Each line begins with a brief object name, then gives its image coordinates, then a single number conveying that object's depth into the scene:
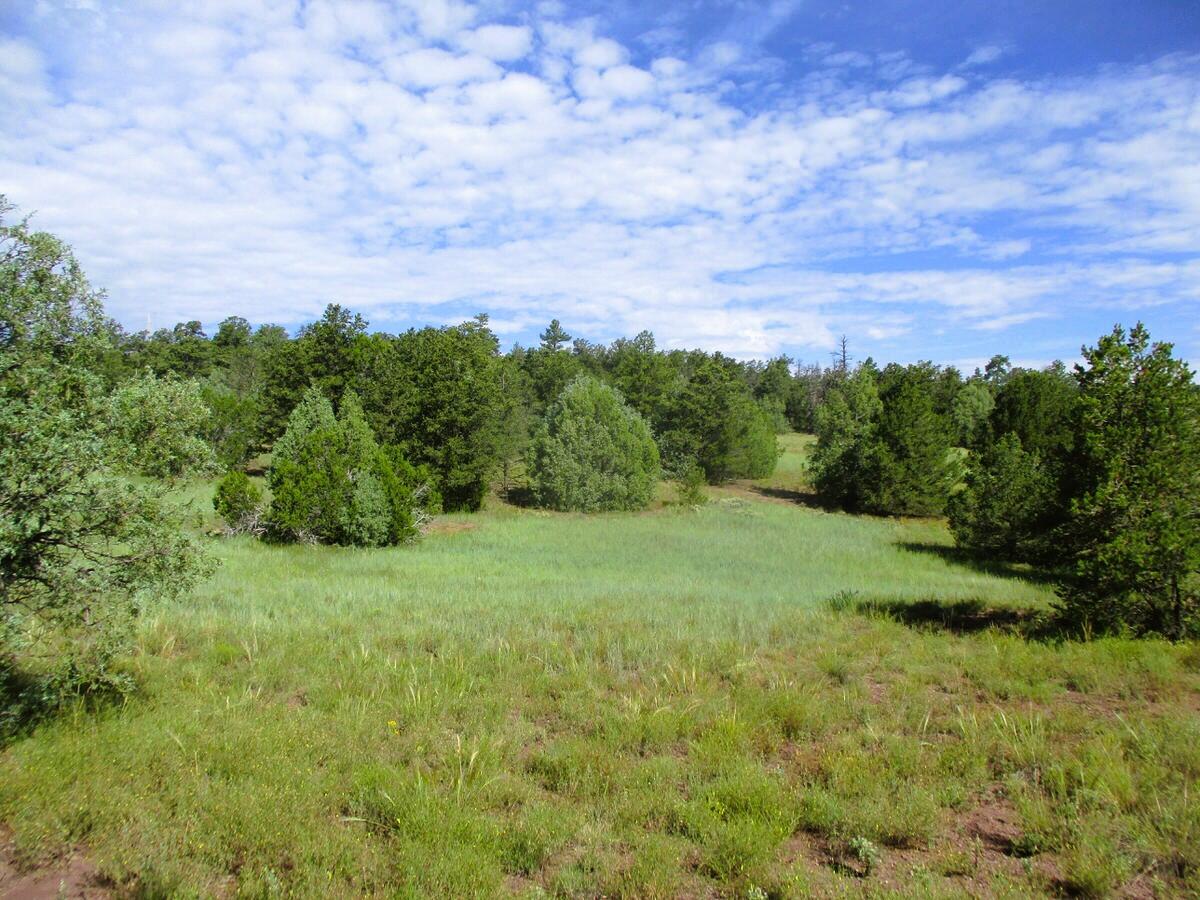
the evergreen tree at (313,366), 39.50
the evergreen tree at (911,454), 35.53
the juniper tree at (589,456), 35.03
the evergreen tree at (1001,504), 23.44
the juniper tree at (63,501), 4.89
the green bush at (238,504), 21.92
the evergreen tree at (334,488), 21.36
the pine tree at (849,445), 37.28
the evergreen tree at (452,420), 33.00
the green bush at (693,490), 37.31
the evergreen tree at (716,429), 46.53
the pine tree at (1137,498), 8.62
